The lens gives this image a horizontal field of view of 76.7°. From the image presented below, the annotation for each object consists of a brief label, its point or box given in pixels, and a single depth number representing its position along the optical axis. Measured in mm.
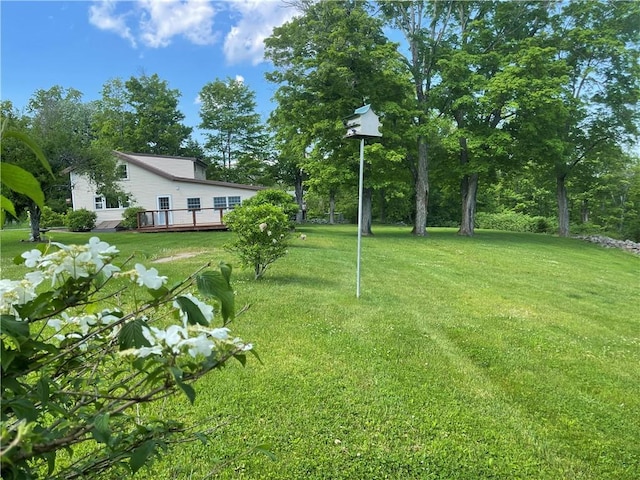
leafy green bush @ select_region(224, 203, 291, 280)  6246
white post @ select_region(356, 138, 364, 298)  5725
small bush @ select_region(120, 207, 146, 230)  19953
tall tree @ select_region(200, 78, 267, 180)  30250
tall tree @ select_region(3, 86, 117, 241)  11727
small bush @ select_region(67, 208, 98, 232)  19719
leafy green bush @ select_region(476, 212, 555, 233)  27906
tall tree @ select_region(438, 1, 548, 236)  15406
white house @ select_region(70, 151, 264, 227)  20953
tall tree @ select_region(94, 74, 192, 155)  29453
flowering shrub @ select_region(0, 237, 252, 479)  737
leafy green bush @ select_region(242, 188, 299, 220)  11180
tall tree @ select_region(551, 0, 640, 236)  16406
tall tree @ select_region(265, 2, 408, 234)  15359
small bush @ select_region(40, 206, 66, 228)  20602
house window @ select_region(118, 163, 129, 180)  14962
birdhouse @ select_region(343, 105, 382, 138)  5613
